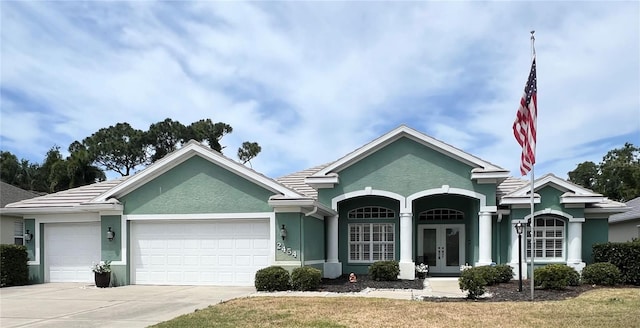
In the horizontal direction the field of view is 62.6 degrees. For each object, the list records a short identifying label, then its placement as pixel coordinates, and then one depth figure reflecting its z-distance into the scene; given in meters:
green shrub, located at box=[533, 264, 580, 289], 14.77
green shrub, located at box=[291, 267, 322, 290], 15.01
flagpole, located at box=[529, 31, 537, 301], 13.47
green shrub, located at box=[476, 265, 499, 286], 16.22
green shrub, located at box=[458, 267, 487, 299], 12.98
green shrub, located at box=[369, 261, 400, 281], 17.61
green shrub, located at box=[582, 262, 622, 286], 15.92
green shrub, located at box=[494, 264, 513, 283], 17.06
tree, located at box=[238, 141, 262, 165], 47.22
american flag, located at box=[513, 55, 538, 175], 13.69
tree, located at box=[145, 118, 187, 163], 45.28
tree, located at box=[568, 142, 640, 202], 47.47
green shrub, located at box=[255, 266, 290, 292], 14.98
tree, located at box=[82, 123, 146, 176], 43.78
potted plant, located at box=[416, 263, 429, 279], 19.03
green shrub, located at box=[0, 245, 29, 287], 17.33
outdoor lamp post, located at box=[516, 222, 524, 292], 14.76
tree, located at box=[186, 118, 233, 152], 44.94
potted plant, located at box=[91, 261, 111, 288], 16.62
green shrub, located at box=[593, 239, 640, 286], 16.34
